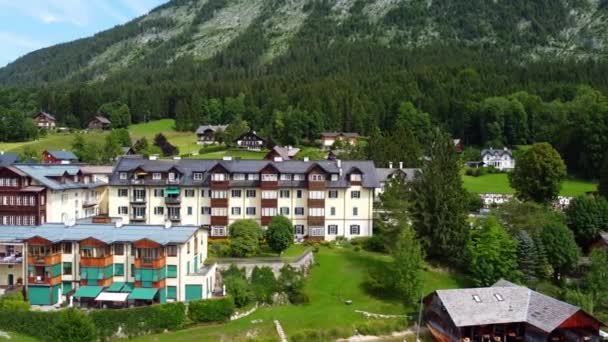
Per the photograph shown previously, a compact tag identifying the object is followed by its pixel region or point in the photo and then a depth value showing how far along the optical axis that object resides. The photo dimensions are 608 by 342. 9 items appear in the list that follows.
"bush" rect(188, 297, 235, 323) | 48.06
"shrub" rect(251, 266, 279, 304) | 52.25
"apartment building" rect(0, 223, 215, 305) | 50.53
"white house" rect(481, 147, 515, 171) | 117.63
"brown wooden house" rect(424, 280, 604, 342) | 44.28
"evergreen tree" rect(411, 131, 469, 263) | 59.72
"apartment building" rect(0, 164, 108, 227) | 62.91
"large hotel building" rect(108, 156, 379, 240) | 67.19
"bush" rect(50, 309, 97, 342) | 41.72
